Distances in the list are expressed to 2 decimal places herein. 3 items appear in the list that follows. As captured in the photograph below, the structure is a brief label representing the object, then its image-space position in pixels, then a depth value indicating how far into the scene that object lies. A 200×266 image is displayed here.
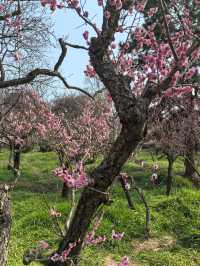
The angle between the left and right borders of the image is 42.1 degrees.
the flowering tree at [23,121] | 11.86
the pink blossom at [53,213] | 3.15
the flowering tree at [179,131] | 8.43
